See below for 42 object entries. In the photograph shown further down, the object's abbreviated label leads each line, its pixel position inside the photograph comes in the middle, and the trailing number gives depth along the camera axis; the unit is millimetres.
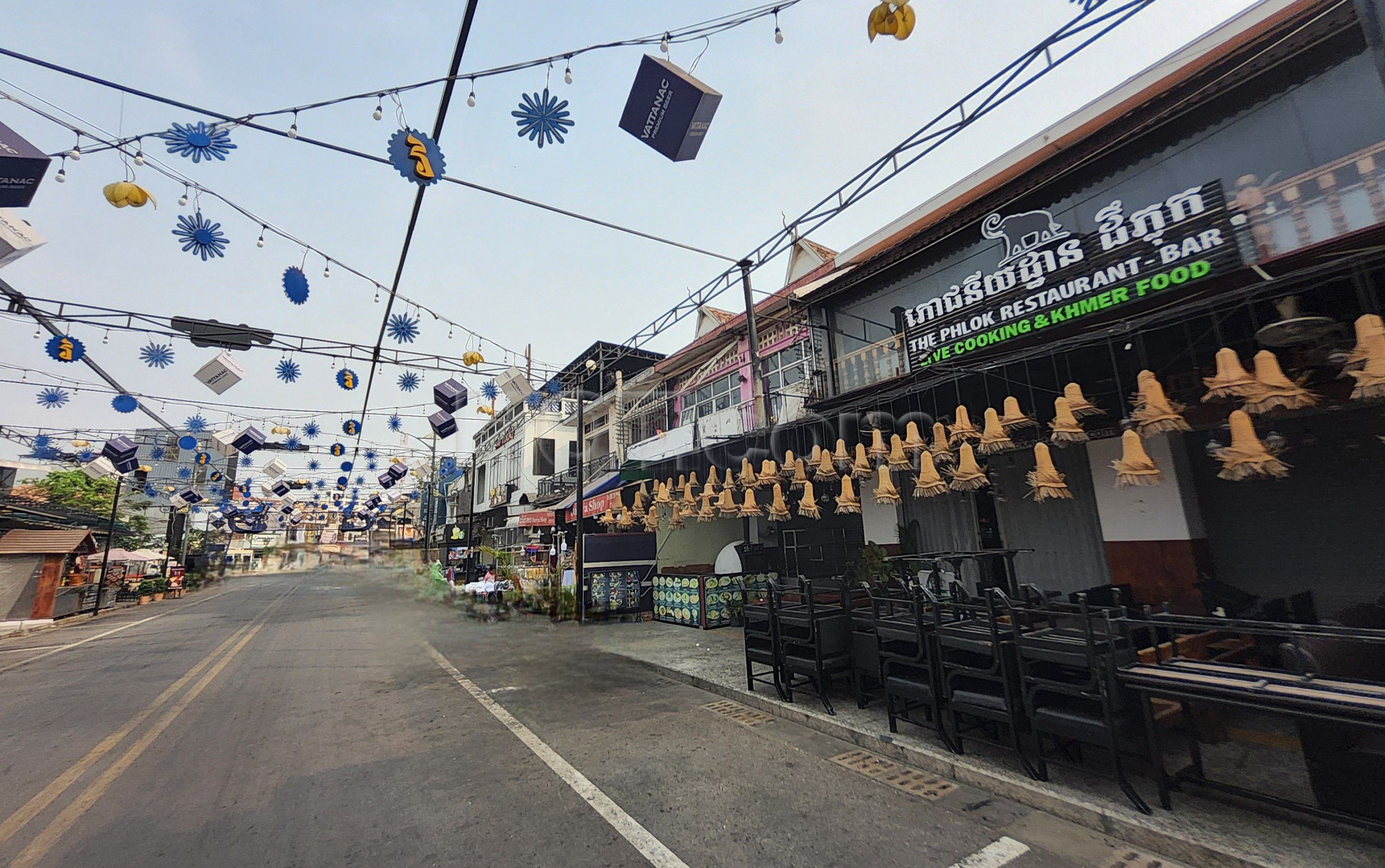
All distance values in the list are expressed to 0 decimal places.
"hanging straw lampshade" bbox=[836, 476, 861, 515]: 9062
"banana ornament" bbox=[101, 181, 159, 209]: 6086
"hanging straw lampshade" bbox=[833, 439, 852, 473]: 9141
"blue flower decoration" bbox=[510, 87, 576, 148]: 5516
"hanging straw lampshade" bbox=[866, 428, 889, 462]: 8398
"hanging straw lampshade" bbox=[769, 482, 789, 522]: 10500
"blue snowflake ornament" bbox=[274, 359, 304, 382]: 11750
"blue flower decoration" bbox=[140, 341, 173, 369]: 10852
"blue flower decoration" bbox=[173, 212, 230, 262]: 7281
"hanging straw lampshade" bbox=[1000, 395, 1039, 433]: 6941
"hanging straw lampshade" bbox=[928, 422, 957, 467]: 7719
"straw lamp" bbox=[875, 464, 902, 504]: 7797
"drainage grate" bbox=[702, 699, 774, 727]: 6508
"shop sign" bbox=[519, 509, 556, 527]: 18609
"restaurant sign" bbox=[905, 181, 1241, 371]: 7273
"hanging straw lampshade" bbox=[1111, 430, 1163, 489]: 5719
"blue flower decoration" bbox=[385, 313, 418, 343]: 10539
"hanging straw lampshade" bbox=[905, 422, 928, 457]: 7961
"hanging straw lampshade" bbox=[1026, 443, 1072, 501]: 6438
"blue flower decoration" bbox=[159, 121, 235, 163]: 5590
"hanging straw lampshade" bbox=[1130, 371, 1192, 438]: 5660
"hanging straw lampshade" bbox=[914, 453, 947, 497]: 7578
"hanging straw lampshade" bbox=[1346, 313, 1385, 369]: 4477
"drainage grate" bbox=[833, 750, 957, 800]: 4520
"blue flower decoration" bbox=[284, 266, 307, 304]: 8414
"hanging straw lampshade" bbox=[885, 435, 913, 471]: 8078
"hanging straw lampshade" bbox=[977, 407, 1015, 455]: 6910
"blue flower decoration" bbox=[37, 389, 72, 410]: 14297
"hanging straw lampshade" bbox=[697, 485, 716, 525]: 12094
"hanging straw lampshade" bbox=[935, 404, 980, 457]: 7520
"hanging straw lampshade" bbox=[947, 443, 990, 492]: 7211
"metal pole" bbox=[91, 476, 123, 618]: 23280
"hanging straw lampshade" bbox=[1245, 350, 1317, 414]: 4926
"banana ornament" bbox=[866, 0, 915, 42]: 4621
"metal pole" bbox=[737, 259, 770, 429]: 11719
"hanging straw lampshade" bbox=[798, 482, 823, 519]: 9852
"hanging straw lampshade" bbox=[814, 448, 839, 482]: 9266
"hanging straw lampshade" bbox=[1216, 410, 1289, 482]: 4980
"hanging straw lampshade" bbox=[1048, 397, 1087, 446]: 6301
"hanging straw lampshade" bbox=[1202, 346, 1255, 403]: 5086
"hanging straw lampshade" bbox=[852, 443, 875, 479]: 8836
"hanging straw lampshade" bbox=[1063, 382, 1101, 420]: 6453
